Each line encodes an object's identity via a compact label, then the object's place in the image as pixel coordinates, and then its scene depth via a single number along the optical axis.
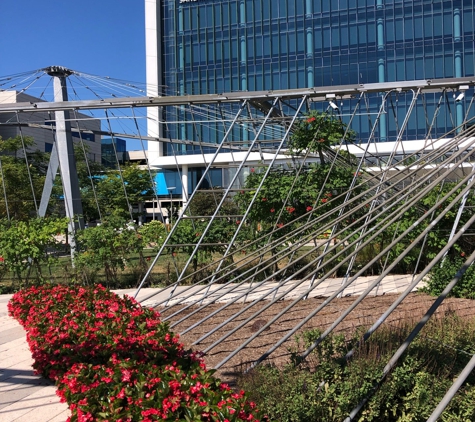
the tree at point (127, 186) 30.00
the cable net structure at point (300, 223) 6.94
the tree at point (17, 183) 23.03
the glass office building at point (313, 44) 39.12
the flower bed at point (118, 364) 4.03
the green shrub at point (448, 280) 9.52
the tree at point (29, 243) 11.96
